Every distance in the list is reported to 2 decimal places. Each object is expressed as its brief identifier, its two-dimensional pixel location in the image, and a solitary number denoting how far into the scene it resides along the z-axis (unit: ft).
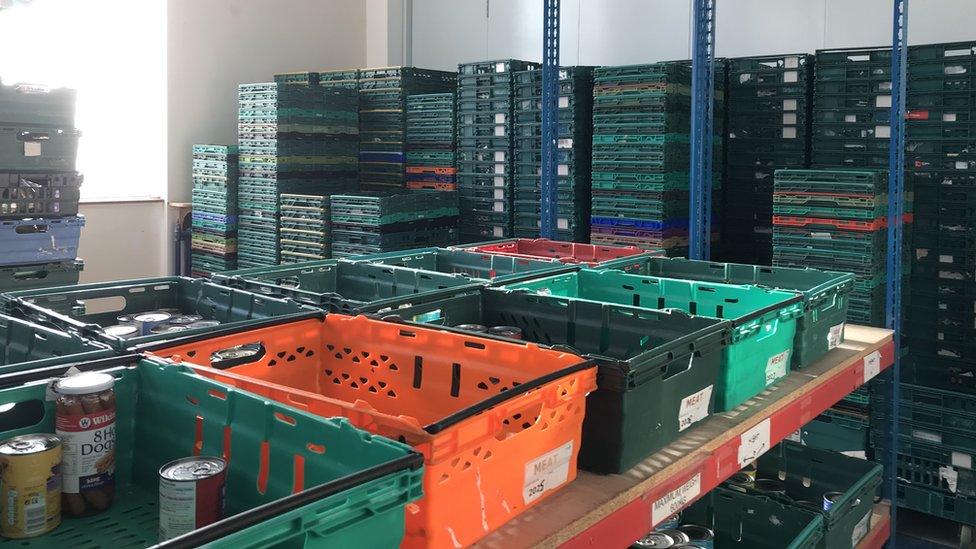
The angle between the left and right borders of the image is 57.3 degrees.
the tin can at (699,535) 10.66
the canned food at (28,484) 5.09
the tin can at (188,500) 4.75
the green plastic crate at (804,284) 10.09
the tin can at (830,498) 11.97
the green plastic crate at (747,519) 11.85
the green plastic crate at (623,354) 6.54
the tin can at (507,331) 8.63
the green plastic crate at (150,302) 8.30
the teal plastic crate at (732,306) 8.38
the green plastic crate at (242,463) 3.91
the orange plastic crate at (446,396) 5.08
